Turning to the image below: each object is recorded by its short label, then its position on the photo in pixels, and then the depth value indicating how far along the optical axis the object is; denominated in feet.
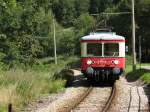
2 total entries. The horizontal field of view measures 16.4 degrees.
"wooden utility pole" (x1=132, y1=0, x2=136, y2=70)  129.59
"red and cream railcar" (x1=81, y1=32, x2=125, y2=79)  90.68
